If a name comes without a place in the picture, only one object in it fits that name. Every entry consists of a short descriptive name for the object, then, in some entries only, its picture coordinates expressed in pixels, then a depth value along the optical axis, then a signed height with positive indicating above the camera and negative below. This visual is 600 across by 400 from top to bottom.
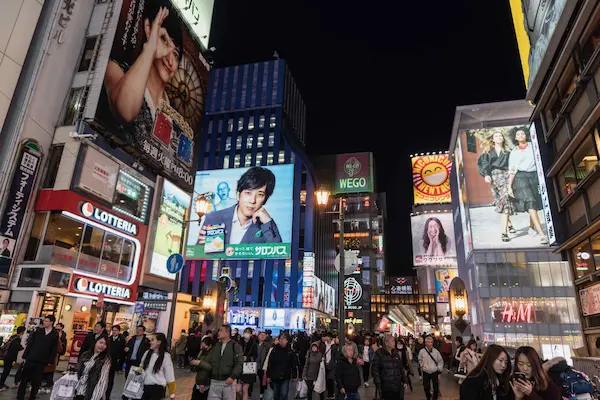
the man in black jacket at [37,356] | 8.66 -0.80
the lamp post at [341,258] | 12.95 +2.41
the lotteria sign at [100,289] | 22.00 +1.78
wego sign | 96.61 +36.42
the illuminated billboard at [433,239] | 81.19 +18.55
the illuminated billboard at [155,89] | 26.36 +17.18
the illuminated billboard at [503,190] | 44.66 +16.19
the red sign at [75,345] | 7.61 -0.69
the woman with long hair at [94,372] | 5.96 -0.75
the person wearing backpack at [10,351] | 10.31 -0.95
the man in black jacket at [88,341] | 9.11 -0.48
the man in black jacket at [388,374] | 8.15 -0.82
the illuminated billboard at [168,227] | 29.92 +7.24
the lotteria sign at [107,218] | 23.08 +6.04
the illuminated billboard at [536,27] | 17.22 +14.78
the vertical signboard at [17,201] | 19.48 +5.58
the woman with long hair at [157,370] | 6.23 -0.72
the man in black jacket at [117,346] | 10.56 -0.65
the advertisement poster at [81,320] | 21.92 -0.05
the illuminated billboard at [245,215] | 51.75 +14.28
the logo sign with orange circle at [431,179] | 88.77 +33.42
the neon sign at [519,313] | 41.50 +2.45
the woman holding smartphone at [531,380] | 3.38 -0.36
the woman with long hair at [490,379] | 3.73 -0.39
